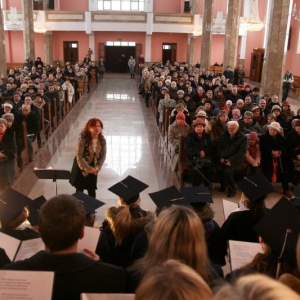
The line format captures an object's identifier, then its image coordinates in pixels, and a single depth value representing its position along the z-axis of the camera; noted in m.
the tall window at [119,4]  33.19
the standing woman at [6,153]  6.96
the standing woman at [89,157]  6.18
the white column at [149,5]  33.22
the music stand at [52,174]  5.46
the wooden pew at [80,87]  19.39
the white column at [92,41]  32.91
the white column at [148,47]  32.67
